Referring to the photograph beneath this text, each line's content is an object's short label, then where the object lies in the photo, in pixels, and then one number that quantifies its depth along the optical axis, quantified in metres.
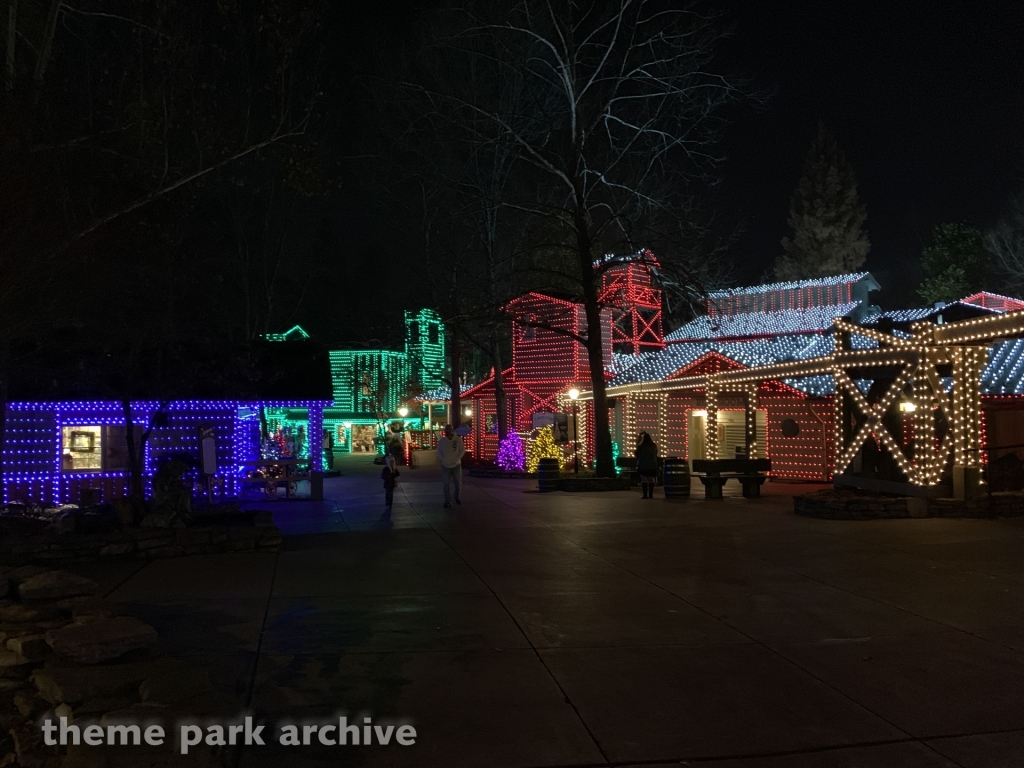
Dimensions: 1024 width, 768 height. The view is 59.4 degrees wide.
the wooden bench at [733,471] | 18.66
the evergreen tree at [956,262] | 47.06
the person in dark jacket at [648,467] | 19.19
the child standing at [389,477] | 16.91
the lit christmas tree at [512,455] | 29.48
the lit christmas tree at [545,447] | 27.17
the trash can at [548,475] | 22.09
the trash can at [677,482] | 18.69
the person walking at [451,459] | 17.12
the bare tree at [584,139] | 21.91
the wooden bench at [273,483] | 20.11
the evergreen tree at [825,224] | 61.22
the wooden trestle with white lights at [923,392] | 14.25
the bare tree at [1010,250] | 41.24
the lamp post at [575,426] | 26.76
